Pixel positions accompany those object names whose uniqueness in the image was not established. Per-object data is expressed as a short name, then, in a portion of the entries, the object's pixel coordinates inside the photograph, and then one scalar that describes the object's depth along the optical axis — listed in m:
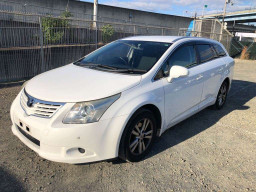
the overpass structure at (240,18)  48.47
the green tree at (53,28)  7.22
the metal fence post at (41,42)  6.92
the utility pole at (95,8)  15.79
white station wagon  2.43
